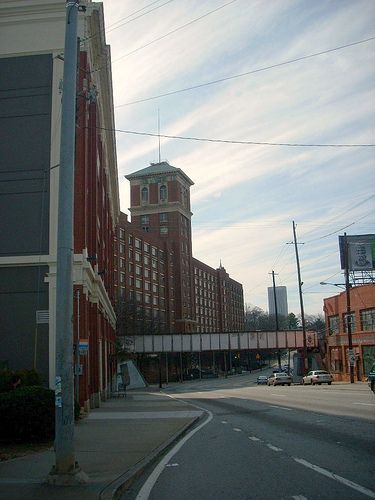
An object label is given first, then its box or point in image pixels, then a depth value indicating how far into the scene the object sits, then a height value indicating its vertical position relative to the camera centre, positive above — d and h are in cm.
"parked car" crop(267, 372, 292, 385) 5494 -314
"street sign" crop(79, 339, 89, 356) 2083 +23
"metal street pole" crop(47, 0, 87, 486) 787 +102
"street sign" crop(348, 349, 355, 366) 4697 -111
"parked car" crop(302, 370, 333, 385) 4950 -284
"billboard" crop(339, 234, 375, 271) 5328 +879
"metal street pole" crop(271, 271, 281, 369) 7441 +858
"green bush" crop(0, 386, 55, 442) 1274 -138
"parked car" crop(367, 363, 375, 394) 2767 -167
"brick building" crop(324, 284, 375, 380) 4884 +139
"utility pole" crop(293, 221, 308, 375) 5759 +446
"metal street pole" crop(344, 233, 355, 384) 4712 +176
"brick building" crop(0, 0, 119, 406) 2197 +698
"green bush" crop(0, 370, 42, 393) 1535 -67
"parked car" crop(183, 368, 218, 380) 9212 -398
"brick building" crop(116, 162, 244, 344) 9962 +1827
